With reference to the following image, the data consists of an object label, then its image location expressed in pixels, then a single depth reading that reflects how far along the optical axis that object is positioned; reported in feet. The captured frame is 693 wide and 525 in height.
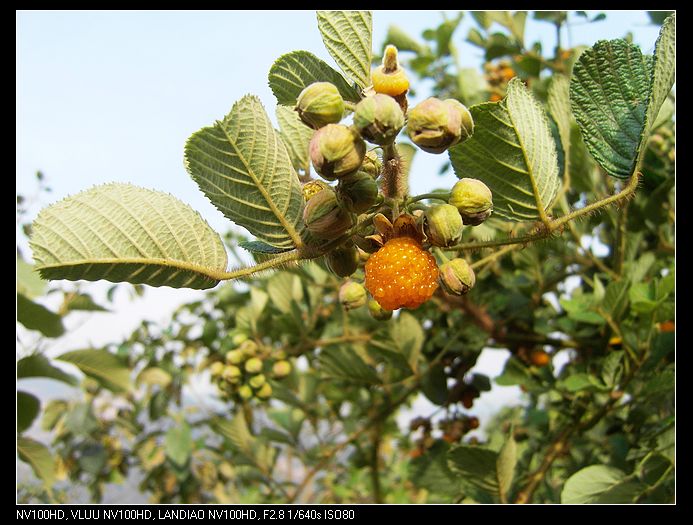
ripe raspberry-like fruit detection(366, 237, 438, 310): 0.35
